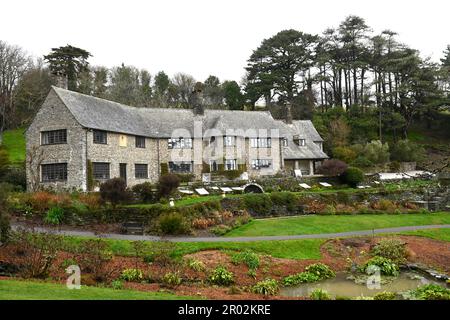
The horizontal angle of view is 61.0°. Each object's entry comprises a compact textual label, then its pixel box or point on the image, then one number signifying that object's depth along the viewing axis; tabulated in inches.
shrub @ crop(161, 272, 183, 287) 643.3
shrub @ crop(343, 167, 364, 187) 1667.1
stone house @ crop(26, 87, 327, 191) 1301.7
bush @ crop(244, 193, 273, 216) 1258.6
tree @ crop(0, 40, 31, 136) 2251.5
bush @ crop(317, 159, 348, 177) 1685.5
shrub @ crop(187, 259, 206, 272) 729.0
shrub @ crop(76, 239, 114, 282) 655.8
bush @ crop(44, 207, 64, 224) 984.3
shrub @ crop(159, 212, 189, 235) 968.8
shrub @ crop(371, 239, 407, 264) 861.8
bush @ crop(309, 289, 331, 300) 565.3
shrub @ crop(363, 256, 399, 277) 794.8
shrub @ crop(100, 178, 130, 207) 1020.5
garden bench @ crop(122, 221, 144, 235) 971.1
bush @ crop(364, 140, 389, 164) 1955.0
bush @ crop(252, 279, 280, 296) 643.5
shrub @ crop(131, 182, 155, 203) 1173.7
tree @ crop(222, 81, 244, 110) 2711.6
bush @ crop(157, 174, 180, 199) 1189.1
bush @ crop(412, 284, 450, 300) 566.7
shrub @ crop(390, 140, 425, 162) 2096.1
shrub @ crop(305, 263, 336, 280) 769.6
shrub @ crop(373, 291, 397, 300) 547.0
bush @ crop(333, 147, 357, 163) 1955.0
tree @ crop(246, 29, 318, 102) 2534.4
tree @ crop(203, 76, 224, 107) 3048.7
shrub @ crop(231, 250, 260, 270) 767.4
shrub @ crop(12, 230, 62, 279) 609.3
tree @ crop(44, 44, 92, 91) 2480.3
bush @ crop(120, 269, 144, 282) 661.9
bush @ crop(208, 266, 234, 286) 693.3
